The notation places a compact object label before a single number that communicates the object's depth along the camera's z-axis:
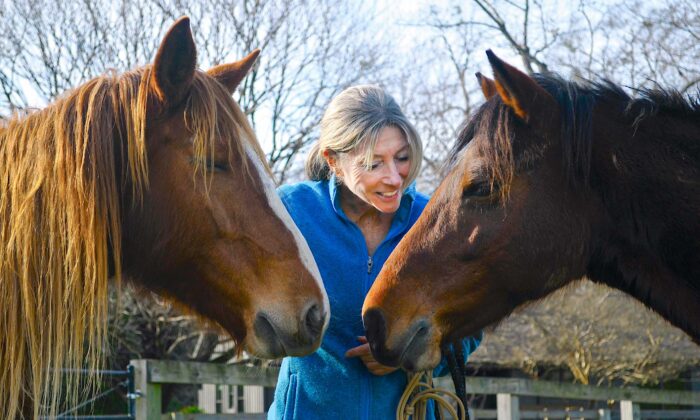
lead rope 2.86
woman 2.88
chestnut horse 2.38
